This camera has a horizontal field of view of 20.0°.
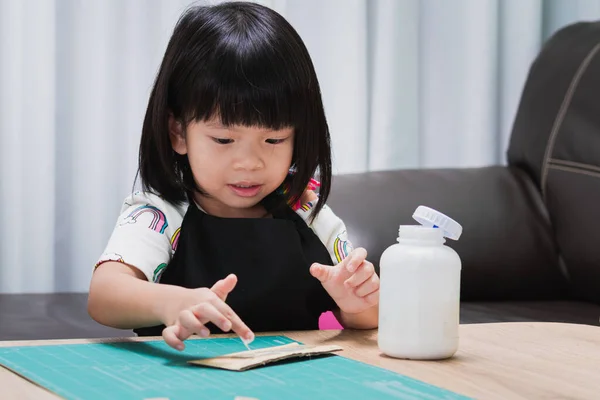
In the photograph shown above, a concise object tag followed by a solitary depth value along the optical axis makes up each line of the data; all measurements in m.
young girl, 1.44
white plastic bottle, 1.26
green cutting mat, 1.15
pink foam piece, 1.59
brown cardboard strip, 1.22
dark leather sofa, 2.09
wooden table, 1.18
